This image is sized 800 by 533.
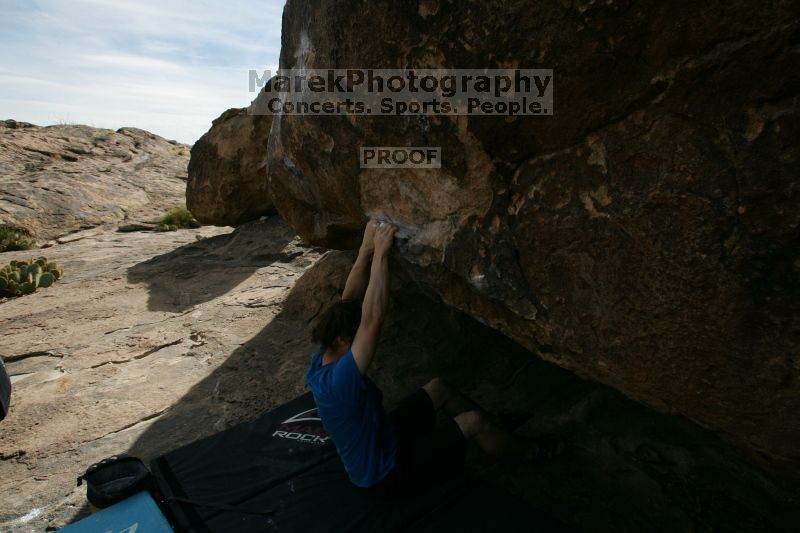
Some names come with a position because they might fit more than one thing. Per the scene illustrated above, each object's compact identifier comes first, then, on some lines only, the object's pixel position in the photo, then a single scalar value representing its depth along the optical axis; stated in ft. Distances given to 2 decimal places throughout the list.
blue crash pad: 8.16
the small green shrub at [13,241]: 26.81
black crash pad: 7.95
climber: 8.02
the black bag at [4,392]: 11.60
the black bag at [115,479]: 8.57
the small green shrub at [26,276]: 19.89
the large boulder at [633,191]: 4.79
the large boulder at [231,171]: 22.20
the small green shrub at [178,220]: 29.56
